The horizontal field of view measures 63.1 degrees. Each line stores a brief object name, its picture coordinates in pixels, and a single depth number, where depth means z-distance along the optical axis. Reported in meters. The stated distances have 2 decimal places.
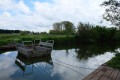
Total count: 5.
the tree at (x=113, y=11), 6.11
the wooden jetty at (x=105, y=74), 3.55
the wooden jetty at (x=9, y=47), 11.63
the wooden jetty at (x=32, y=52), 7.37
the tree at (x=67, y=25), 40.56
